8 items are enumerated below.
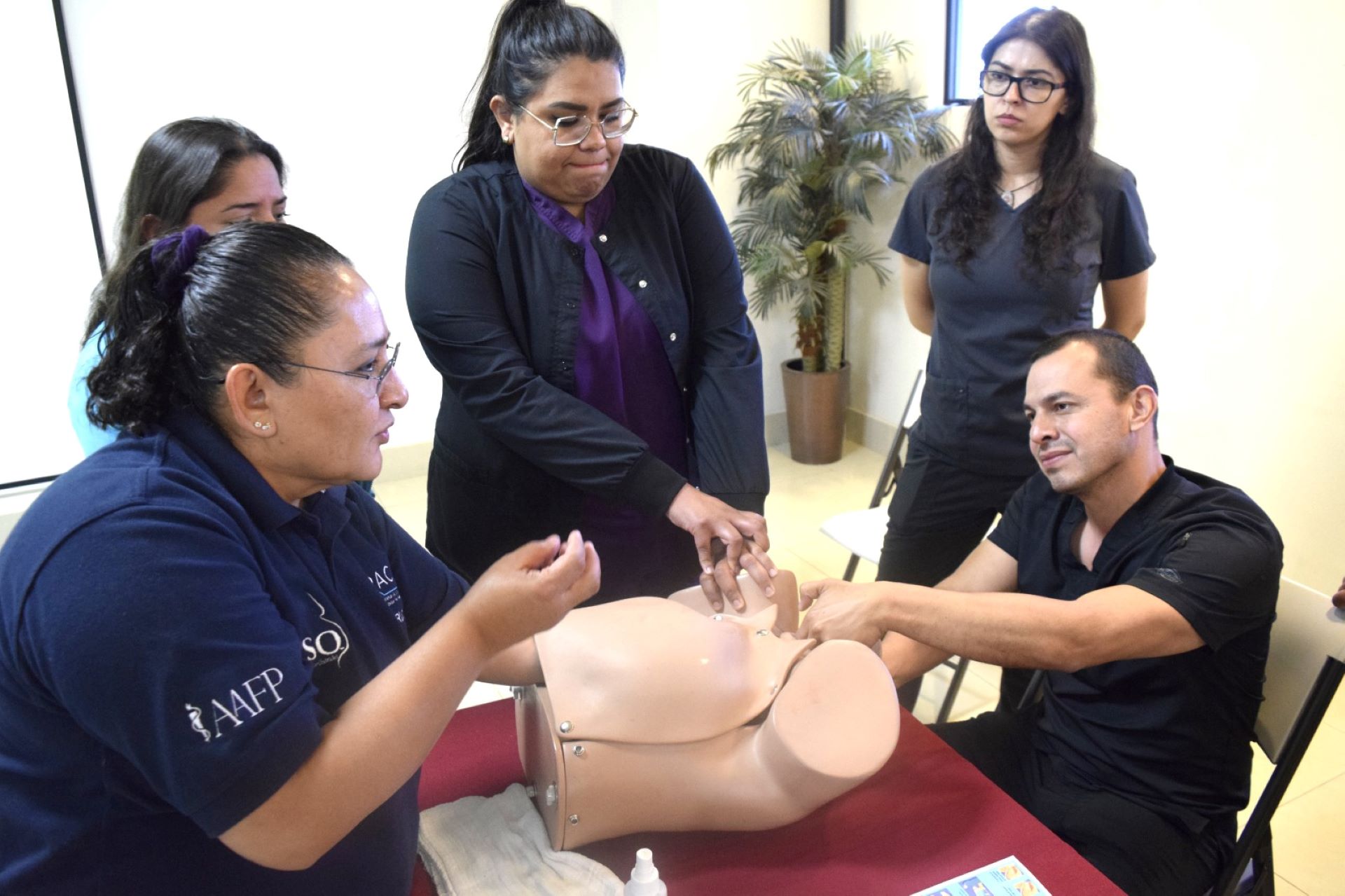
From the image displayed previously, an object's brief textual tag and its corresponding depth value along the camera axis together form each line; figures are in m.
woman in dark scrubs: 2.12
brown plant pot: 4.71
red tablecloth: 1.17
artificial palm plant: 4.15
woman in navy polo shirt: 0.82
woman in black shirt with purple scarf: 1.59
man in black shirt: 1.46
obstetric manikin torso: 1.17
